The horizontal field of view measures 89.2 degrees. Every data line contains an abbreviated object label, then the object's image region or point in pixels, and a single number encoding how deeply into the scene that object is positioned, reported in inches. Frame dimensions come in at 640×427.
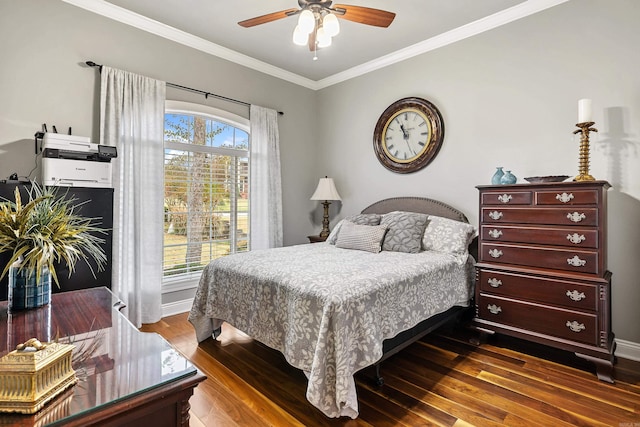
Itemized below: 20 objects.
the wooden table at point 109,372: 29.0
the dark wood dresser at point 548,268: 89.1
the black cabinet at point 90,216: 95.3
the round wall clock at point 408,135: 143.6
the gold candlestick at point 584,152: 94.7
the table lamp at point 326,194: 170.4
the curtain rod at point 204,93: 135.6
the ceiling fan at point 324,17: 85.2
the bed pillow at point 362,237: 122.3
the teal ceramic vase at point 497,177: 112.6
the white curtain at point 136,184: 118.7
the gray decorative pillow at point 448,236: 117.8
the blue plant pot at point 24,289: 51.5
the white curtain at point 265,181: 162.1
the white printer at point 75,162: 97.1
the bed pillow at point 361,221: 140.0
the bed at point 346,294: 69.7
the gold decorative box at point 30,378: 28.2
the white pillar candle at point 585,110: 95.1
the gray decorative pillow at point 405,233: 120.1
